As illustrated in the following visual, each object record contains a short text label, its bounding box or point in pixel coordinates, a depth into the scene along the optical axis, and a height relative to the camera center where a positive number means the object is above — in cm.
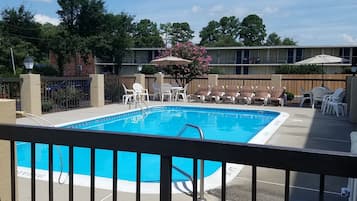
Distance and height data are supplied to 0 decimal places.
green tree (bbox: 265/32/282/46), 6042 +743
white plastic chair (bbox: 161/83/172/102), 1630 -41
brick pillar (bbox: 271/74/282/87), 1630 +5
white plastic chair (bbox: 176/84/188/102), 1652 -67
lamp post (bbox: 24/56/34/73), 1106 +51
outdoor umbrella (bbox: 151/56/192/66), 1580 +86
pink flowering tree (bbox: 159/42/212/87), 1800 +80
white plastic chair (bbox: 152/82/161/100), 1671 -43
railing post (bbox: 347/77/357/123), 945 -56
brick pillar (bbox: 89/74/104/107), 1406 -42
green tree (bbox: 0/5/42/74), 2625 +336
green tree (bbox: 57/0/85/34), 2708 +513
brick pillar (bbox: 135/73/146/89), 1717 +7
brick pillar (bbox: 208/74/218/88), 1780 +3
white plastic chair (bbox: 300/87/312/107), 1477 -64
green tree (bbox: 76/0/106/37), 2705 +478
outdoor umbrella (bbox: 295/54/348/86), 1451 +89
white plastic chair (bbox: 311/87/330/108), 1364 -46
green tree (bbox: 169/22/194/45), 6009 +846
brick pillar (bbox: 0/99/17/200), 252 -56
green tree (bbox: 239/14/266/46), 6625 +961
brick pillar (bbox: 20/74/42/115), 1063 -42
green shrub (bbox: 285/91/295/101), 1622 -69
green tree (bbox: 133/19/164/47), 5303 +738
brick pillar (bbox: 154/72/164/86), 1792 +11
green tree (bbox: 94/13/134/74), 2677 +328
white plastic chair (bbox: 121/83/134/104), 1462 -78
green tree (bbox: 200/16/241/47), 6444 +955
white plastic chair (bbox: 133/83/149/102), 1451 -53
